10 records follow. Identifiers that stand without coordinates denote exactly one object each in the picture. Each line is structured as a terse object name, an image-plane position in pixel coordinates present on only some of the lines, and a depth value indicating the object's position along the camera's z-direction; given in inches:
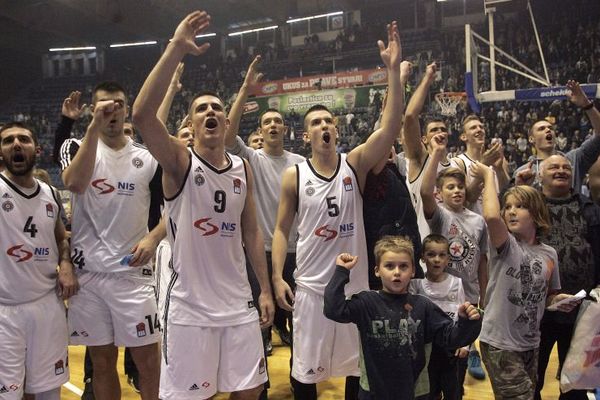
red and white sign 757.3
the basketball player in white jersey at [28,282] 122.7
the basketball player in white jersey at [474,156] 200.4
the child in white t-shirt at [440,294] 132.4
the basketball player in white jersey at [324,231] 131.1
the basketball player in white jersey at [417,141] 155.1
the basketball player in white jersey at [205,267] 111.7
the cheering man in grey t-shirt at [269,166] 190.9
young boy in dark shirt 111.5
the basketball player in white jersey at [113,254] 131.2
